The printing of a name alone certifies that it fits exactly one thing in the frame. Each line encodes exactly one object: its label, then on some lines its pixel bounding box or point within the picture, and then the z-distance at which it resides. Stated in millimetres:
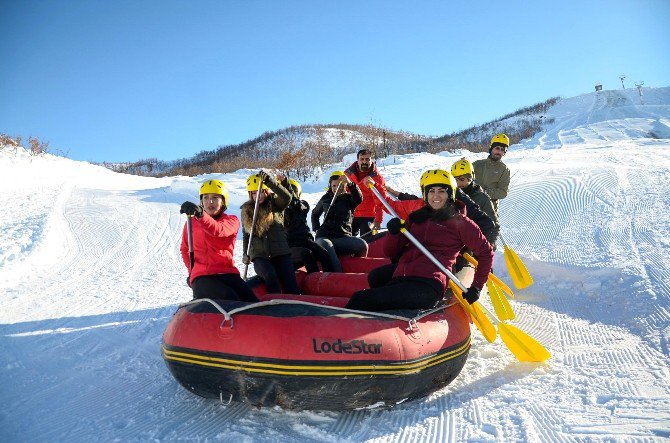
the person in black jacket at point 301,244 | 6277
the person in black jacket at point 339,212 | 6789
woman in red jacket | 4355
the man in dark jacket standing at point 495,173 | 7160
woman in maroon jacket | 4098
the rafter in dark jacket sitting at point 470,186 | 5977
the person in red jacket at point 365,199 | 7121
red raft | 3414
